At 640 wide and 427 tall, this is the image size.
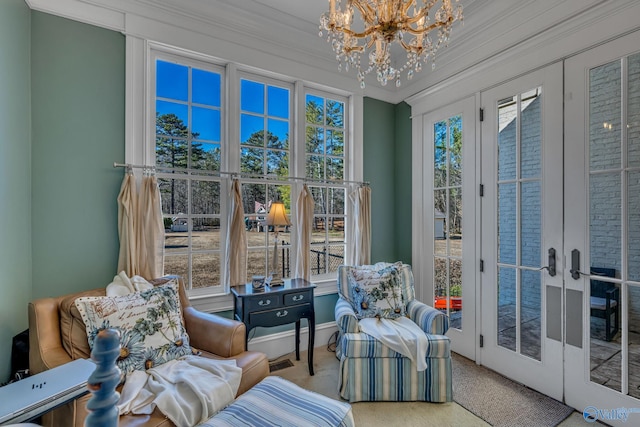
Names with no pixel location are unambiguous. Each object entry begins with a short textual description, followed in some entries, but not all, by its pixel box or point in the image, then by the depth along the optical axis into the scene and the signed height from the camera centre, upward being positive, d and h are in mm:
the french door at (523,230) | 2156 -131
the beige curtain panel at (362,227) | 3213 -150
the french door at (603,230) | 1809 -111
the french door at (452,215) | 2758 -18
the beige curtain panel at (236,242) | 2535 -248
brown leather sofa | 1259 -735
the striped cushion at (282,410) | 1256 -887
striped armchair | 2066 -1134
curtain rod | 2172 +349
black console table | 2248 -737
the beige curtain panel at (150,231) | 2170 -131
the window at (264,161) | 2785 +504
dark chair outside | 1874 -572
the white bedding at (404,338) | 2025 -882
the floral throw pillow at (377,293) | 2457 -683
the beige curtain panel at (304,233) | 2896 -195
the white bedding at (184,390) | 1309 -841
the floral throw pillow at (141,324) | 1567 -619
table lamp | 2467 -66
